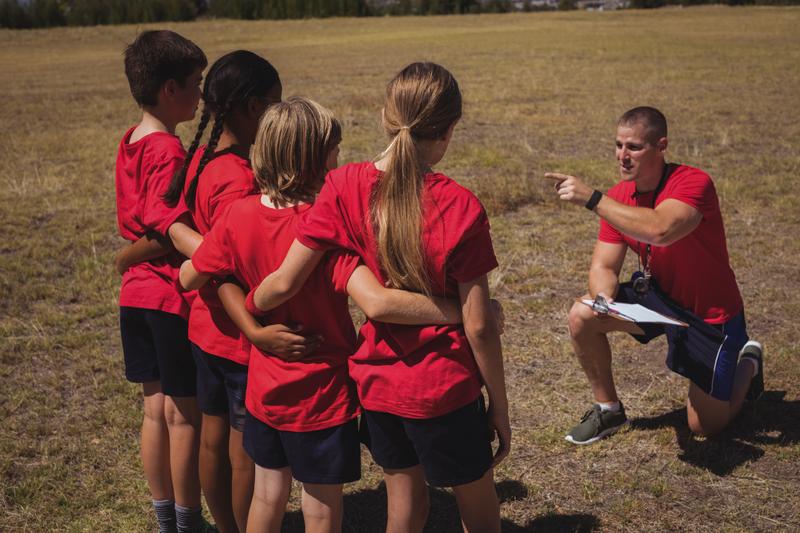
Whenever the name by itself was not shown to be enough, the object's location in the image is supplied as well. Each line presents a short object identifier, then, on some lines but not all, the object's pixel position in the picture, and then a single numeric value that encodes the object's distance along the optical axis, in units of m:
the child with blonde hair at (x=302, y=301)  2.54
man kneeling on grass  3.90
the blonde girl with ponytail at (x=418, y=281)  2.37
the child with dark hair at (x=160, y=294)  3.16
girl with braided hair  2.87
